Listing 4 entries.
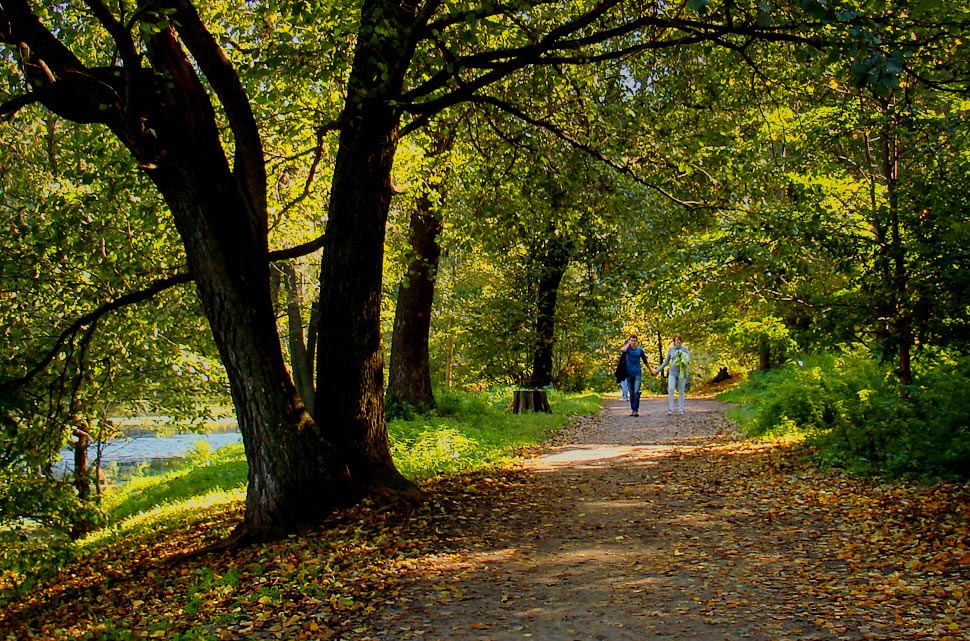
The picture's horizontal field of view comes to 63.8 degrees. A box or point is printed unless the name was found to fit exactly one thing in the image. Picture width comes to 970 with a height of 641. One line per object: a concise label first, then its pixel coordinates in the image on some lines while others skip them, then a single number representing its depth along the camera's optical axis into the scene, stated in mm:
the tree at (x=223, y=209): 6559
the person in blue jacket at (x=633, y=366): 19709
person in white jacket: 18281
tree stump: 18470
